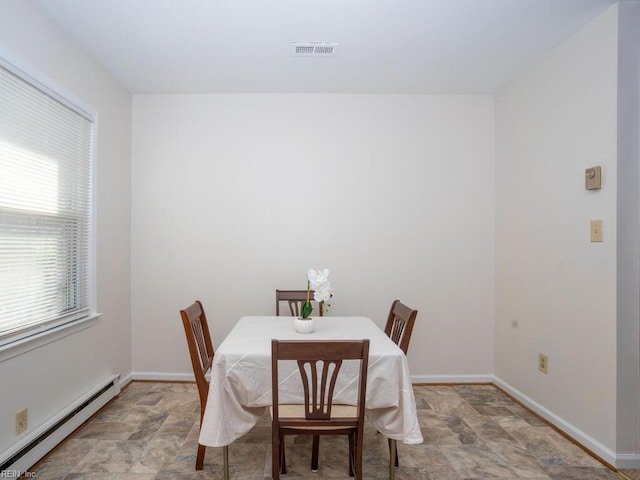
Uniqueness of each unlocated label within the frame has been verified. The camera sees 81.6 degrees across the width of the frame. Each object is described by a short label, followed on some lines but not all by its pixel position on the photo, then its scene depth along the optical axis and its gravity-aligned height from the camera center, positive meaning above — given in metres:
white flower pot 2.21 -0.49
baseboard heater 1.91 -1.13
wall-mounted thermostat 2.22 +0.40
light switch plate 2.22 +0.07
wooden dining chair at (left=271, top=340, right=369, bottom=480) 1.55 -0.70
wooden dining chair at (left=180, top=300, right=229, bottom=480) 1.92 -0.61
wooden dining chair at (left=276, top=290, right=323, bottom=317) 2.96 -0.44
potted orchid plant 2.13 -0.24
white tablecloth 1.74 -0.73
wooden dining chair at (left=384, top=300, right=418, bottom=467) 2.06 -0.52
